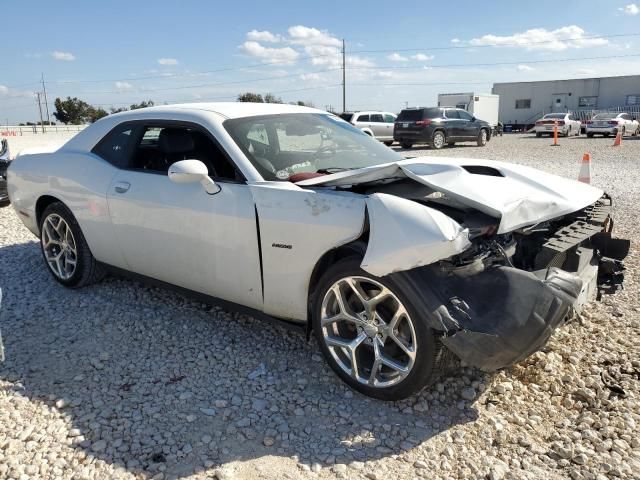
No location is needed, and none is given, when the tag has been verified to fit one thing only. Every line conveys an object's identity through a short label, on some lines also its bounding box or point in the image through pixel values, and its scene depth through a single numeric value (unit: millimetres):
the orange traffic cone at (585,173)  4660
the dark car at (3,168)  7730
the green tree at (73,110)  63500
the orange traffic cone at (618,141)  21056
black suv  20156
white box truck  35188
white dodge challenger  2537
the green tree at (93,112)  61156
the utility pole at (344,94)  50812
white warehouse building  41531
